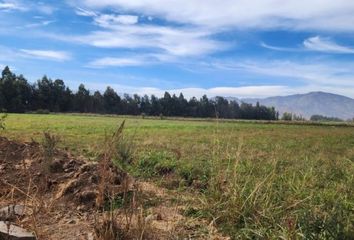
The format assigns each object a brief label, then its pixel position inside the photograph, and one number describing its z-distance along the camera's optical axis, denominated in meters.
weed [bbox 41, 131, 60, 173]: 6.12
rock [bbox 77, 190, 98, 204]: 6.20
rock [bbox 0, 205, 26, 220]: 5.29
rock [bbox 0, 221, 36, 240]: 4.68
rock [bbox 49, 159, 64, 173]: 7.66
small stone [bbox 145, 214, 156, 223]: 5.12
